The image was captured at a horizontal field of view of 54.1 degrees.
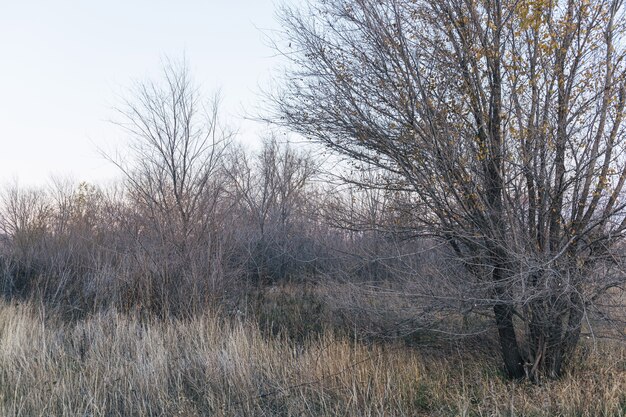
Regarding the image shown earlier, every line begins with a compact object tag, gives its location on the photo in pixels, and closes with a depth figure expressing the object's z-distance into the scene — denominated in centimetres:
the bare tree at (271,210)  1552
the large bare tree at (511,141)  666
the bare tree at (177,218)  1059
